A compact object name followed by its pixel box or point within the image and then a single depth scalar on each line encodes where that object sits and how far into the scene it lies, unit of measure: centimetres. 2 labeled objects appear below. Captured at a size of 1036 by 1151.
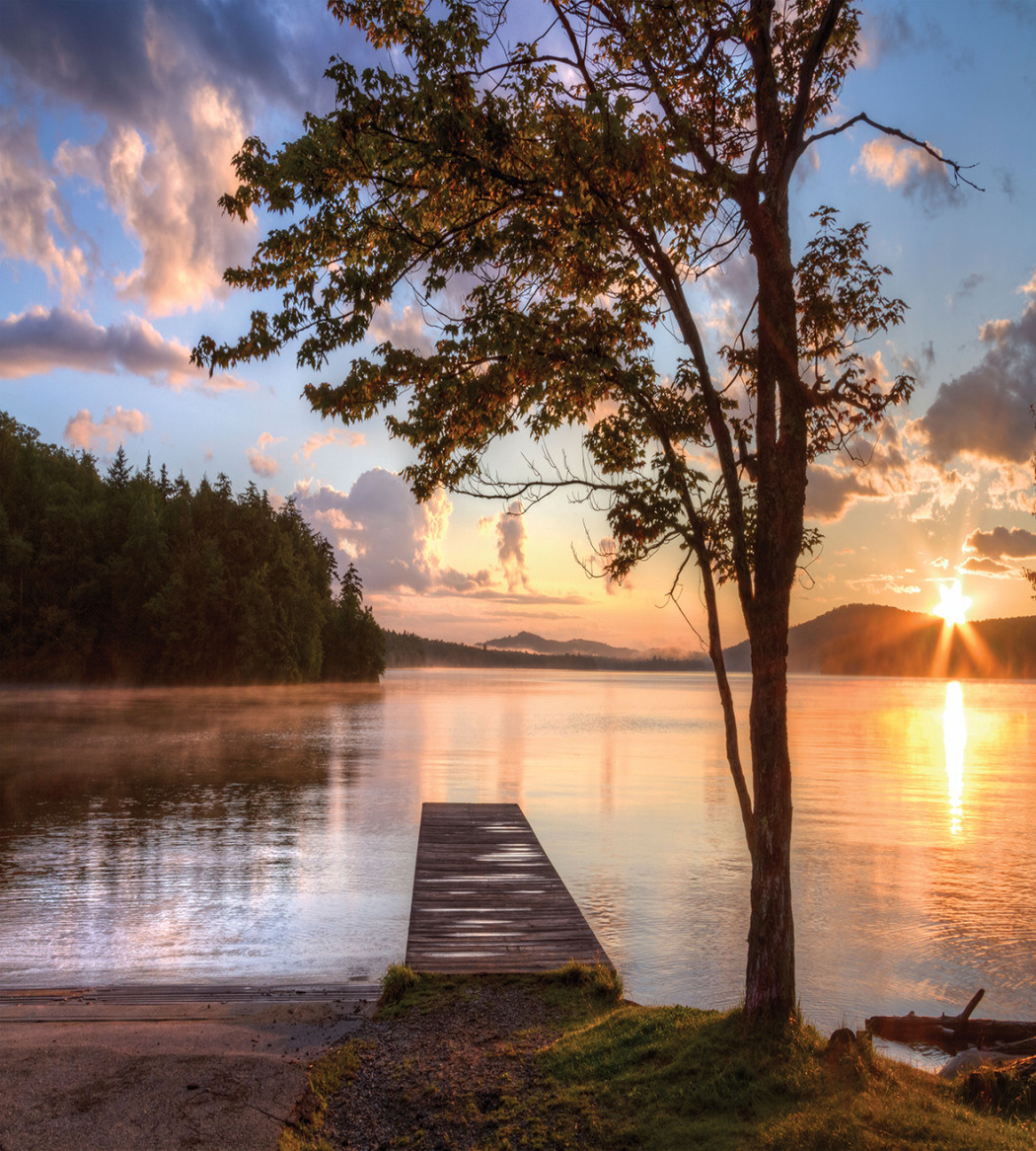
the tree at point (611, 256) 616
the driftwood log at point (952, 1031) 791
